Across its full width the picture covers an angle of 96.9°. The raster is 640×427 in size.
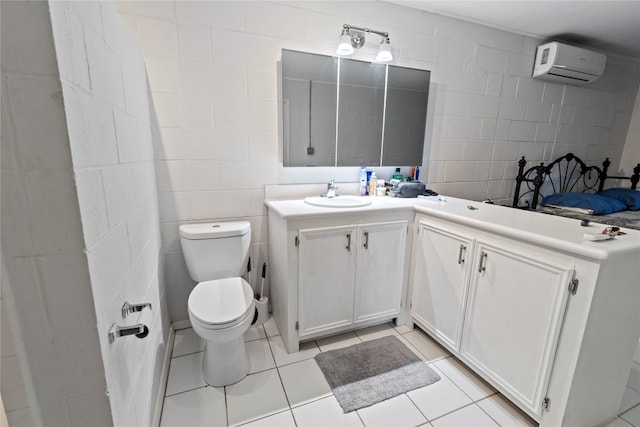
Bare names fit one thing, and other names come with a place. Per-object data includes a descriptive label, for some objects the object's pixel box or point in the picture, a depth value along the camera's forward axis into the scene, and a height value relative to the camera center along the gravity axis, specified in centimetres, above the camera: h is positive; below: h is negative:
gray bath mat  153 -127
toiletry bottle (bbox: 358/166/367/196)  228 -23
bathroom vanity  117 -71
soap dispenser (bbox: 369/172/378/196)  227 -25
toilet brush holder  208 -116
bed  255 -36
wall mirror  198 +29
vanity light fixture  194 +76
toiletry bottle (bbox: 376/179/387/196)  227 -29
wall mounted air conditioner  252 +84
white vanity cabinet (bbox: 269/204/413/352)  173 -76
